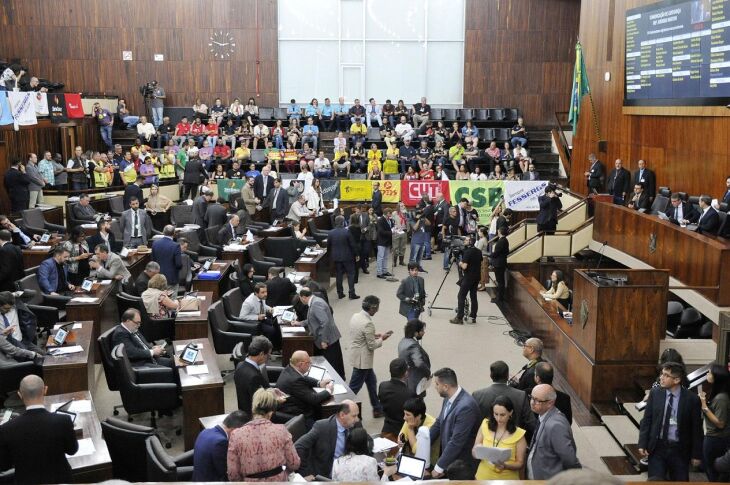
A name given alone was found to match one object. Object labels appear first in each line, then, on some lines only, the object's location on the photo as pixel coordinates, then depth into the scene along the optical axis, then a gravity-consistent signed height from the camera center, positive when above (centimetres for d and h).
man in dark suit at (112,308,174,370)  773 -227
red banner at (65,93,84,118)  2015 +28
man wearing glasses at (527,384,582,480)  485 -206
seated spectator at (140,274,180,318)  916 -215
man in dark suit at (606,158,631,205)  1461 -126
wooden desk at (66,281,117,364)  921 -234
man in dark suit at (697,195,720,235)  1013 -133
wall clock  2412 +224
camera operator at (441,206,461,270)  1568 -242
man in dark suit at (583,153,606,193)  1633 -124
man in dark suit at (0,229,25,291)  989 -190
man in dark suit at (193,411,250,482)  486 -212
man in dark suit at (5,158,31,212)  1498 -136
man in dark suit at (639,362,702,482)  579 -236
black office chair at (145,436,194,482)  509 -234
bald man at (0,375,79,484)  507 -214
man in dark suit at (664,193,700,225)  1095 -135
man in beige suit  789 -232
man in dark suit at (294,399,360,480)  537 -228
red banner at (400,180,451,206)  1847 -174
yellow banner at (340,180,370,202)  1886 -178
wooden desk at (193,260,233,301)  1118 -243
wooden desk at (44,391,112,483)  530 -240
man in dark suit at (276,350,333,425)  651 -230
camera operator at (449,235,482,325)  1142 -240
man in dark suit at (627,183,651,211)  1272 -137
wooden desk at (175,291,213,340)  891 -243
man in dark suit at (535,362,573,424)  567 -195
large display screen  1105 +101
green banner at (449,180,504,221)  1834 -178
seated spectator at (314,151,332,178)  1972 -129
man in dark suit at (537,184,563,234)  1516 -182
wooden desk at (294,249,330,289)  1270 -253
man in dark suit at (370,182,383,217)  1677 -195
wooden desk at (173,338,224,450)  702 -259
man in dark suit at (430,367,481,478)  531 -212
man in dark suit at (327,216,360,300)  1306 -228
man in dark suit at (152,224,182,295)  1105 -202
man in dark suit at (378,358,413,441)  639 -231
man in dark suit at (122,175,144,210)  1599 -161
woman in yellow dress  497 -210
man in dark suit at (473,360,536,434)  565 -208
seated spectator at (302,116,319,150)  2184 -49
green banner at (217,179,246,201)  1872 -166
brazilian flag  1659 +69
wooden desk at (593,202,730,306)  956 -188
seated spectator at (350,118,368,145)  2215 -38
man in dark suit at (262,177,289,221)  1670 -187
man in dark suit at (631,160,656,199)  1402 -110
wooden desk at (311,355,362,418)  663 -247
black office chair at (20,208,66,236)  1370 -195
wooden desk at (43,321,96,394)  727 -242
